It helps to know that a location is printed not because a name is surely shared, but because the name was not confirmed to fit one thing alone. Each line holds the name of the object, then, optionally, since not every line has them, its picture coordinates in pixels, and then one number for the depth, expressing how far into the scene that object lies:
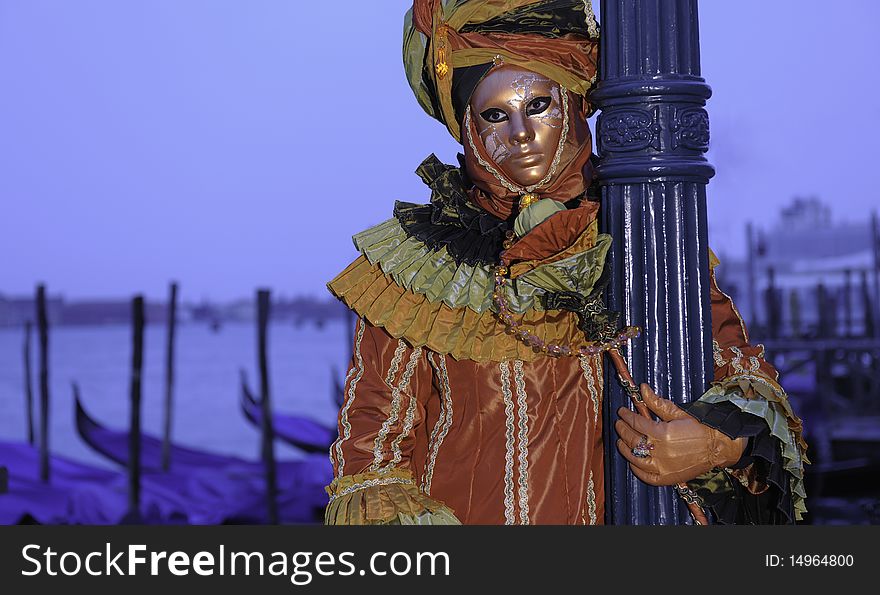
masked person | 1.63
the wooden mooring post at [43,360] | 12.07
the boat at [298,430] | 15.09
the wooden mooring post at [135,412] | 10.77
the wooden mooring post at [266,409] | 11.23
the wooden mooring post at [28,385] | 14.02
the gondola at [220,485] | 11.45
